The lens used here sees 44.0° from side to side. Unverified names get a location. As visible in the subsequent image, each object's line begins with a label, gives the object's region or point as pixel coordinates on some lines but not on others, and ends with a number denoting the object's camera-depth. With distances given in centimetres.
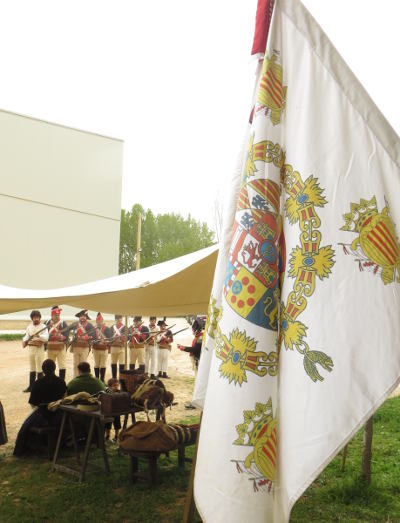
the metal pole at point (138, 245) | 1084
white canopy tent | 469
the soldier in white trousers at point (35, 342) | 1266
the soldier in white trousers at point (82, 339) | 1344
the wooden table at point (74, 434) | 575
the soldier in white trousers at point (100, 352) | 1365
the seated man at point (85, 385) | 693
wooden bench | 539
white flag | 150
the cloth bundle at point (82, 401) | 612
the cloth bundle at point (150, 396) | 637
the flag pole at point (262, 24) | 182
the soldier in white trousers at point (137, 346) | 1461
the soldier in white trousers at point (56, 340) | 1301
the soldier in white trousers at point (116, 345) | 1420
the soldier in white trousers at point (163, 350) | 1482
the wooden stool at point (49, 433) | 654
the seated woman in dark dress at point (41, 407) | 666
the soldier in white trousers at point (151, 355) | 1505
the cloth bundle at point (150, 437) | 536
